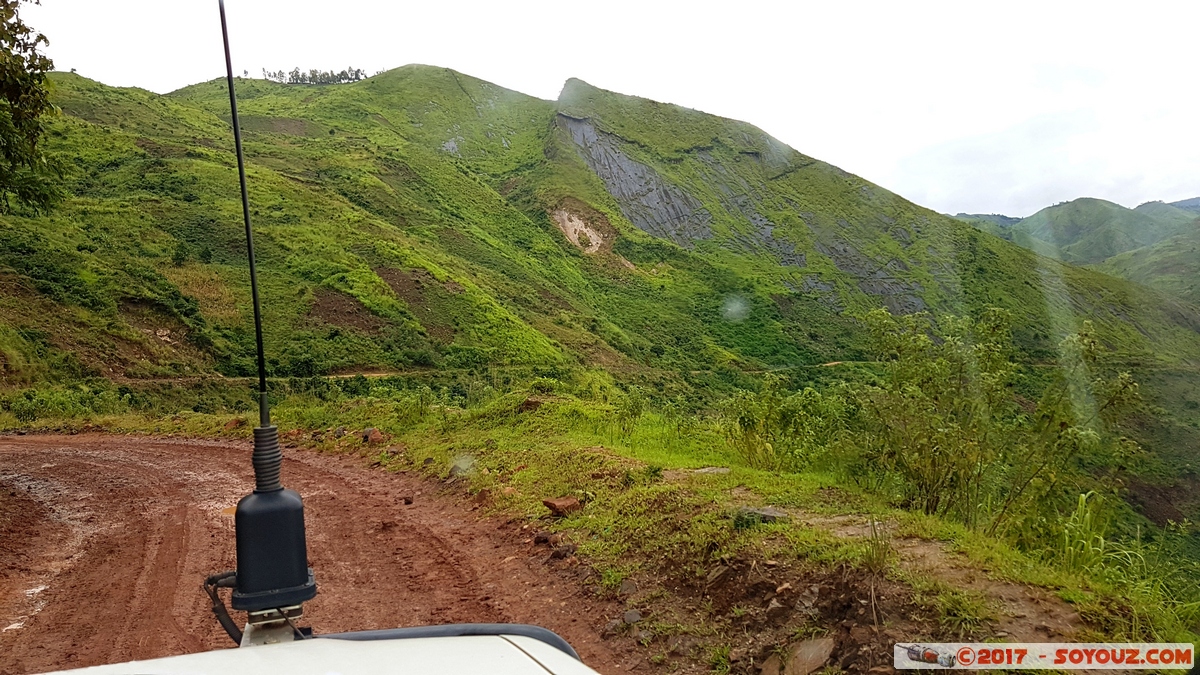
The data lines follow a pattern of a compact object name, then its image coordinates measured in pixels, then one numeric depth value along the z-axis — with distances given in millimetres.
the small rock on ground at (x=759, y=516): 4930
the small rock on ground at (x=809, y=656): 3432
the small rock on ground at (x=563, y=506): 6566
